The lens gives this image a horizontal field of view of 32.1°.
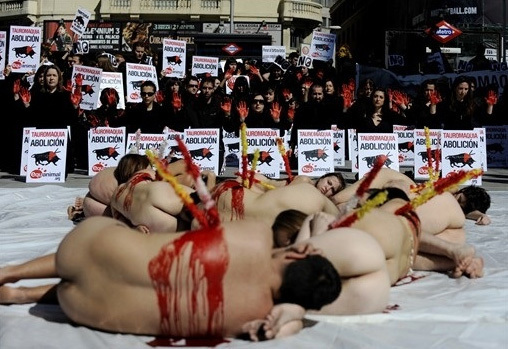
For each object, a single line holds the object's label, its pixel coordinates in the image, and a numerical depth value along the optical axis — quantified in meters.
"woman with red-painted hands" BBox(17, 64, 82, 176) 12.66
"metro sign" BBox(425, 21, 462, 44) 22.48
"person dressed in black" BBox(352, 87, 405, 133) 12.36
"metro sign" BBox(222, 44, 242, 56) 26.67
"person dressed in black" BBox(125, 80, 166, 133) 12.70
